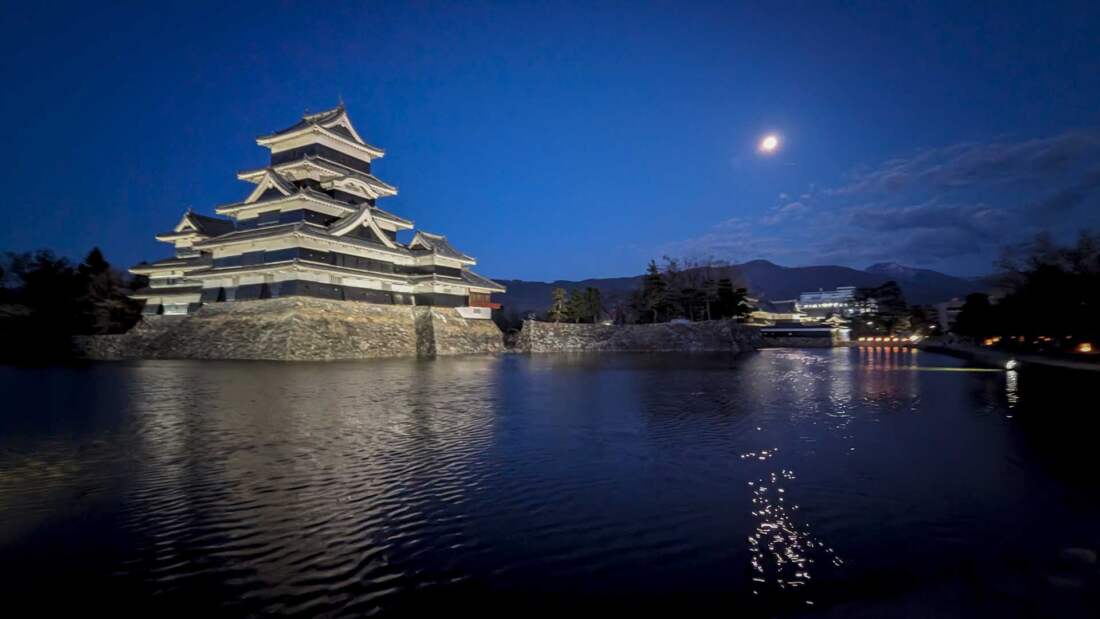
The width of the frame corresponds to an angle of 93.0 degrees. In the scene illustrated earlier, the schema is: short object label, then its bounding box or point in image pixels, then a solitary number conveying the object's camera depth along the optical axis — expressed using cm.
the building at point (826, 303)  14462
